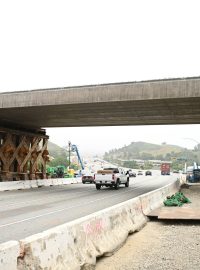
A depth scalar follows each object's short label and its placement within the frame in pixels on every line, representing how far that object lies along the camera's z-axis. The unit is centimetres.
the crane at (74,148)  9964
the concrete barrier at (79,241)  539
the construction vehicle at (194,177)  6147
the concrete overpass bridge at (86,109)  2319
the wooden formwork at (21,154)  3231
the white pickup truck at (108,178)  3338
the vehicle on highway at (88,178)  4859
